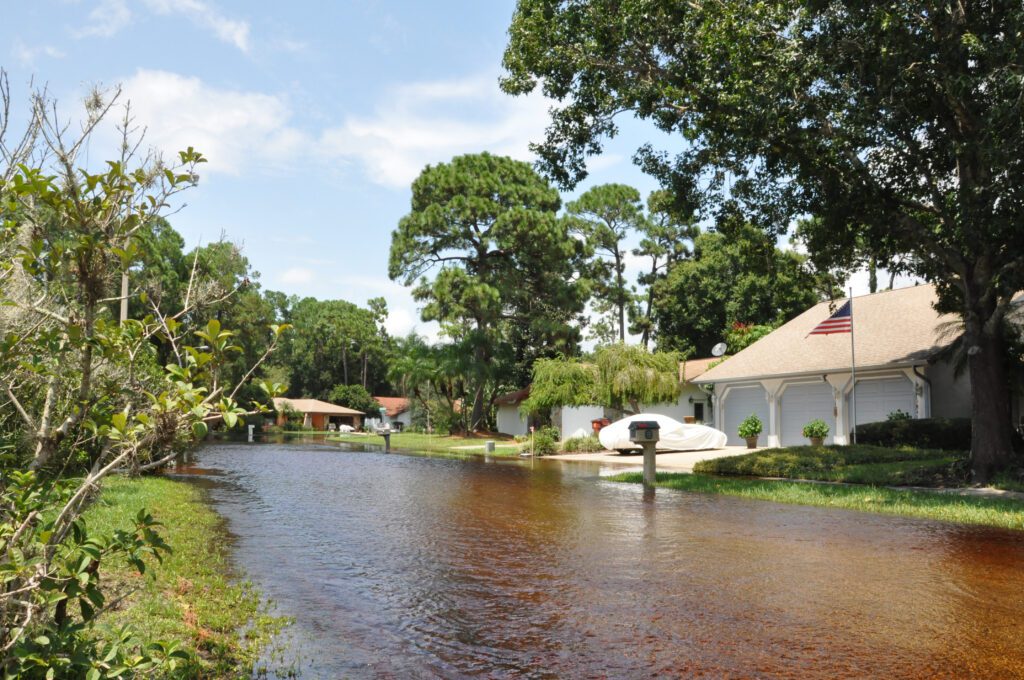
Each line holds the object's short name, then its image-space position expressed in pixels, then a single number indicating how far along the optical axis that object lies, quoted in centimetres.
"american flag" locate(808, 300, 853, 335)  2272
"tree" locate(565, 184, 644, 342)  5803
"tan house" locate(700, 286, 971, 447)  2480
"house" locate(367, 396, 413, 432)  7769
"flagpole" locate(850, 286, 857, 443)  2408
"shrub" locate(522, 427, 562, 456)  3381
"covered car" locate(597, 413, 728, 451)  2916
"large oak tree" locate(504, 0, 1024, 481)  1452
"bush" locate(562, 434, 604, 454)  3331
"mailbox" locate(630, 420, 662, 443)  1739
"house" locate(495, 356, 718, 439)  3707
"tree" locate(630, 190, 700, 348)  5703
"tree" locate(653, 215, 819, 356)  4719
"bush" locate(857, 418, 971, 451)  2267
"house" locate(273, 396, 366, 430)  7406
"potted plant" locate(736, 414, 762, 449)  2977
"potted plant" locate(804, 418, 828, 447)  2698
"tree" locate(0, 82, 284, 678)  333
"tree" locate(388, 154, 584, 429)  5003
